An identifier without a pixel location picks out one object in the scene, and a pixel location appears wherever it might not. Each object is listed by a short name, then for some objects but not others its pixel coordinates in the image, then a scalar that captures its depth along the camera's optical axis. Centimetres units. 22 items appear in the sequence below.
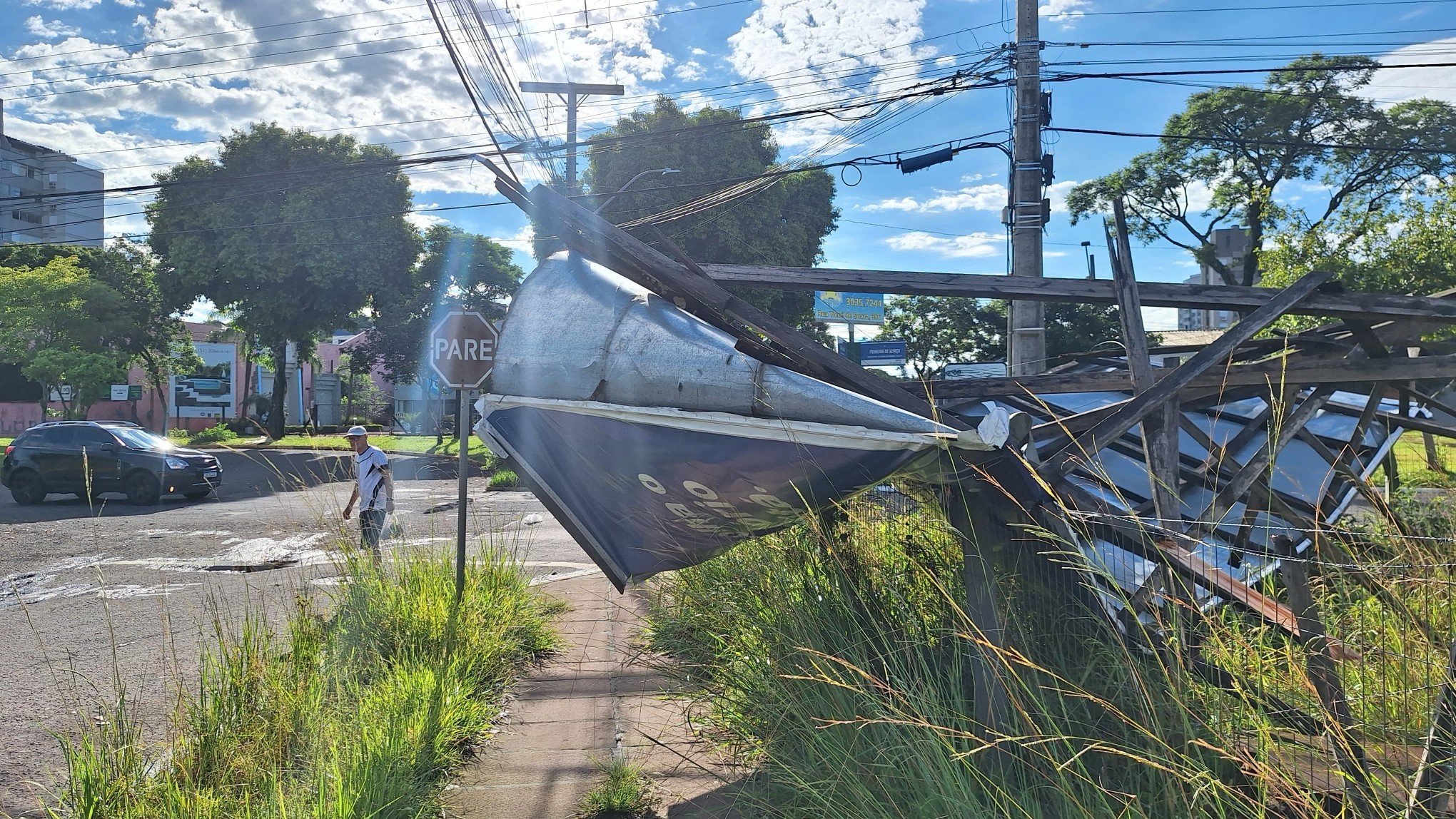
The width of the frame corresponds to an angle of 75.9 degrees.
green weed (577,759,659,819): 438
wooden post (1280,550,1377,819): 232
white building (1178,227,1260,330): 3491
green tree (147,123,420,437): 3359
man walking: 871
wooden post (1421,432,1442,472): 363
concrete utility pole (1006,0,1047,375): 1147
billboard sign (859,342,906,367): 4612
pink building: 4981
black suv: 1797
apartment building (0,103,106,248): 7444
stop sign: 766
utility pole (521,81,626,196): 2180
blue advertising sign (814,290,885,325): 4356
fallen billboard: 359
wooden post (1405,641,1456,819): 228
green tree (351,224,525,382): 3969
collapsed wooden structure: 330
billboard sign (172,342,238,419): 5141
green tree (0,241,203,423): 4028
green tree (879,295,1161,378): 5047
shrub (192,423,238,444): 3259
